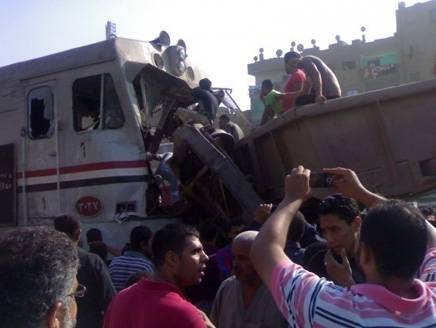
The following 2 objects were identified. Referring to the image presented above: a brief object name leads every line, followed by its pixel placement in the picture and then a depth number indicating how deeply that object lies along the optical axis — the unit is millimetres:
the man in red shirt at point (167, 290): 2820
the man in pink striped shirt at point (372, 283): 2025
